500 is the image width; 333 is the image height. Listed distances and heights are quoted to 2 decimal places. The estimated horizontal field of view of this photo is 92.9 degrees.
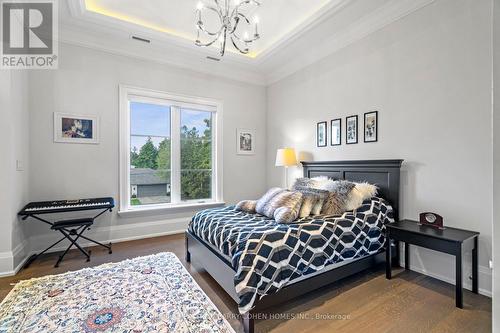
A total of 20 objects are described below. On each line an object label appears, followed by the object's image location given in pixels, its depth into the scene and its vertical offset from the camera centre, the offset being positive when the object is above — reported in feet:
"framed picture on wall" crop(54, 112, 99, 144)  11.10 +1.82
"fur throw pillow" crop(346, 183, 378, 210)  8.97 -1.13
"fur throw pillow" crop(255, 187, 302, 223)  7.82 -1.42
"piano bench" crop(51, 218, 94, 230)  9.43 -2.34
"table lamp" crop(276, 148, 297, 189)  13.58 +0.49
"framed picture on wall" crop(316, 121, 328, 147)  12.76 +1.73
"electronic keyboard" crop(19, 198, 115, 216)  9.26 -1.67
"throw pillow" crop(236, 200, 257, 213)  9.41 -1.64
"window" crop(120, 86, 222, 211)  12.89 +0.93
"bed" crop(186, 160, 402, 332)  5.95 -2.42
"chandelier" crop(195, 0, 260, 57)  8.17 +6.93
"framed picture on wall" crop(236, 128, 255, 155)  16.20 +1.67
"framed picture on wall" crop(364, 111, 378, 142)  10.38 +1.74
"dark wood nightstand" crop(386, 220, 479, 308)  6.71 -2.29
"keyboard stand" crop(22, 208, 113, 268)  9.44 -2.55
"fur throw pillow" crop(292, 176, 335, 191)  10.23 -0.81
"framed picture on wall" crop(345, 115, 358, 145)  11.20 +1.69
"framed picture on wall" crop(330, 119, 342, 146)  11.94 +1.71
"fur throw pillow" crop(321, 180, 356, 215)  8.71 -1.29
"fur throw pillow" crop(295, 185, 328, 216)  8.70 -1.21
